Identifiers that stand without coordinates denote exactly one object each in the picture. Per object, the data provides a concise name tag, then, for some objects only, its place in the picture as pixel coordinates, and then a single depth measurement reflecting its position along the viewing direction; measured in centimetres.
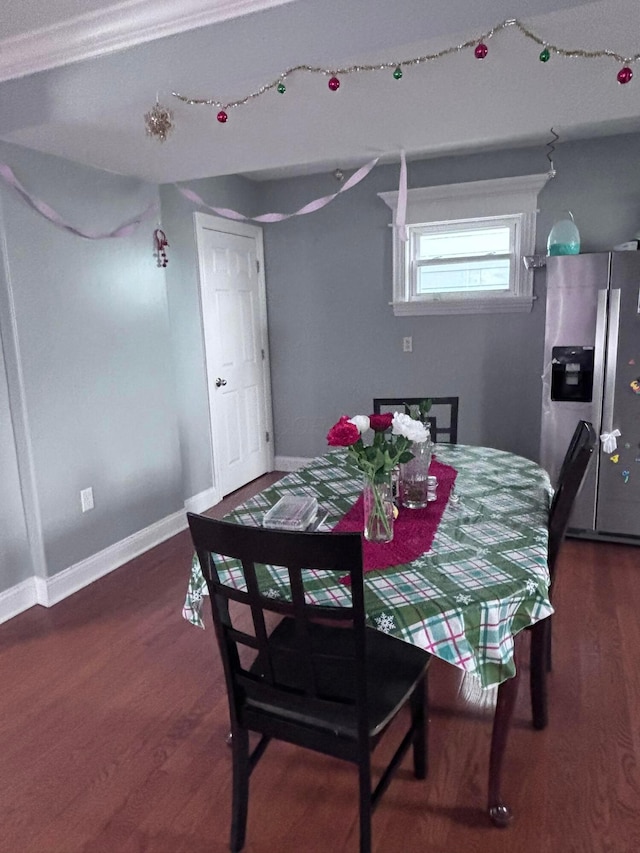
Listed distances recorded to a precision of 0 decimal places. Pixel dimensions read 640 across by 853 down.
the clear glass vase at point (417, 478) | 185
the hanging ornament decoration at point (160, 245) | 331
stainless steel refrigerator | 298
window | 375
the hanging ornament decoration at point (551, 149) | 356
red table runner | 151
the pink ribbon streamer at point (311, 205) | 260
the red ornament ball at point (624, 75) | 182
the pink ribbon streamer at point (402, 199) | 268
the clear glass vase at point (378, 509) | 158
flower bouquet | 156
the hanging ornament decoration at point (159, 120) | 209
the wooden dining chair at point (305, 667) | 115
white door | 402
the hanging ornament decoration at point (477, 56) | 168
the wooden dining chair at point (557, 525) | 161
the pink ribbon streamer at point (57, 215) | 242
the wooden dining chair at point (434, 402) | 270
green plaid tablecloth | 128
